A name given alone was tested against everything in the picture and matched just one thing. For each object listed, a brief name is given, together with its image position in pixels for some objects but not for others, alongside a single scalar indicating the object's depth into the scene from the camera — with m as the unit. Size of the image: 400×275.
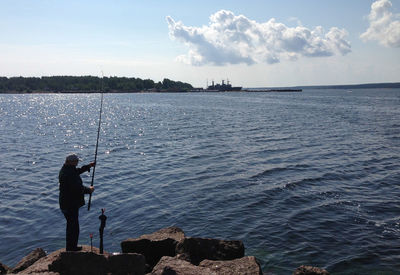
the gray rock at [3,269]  8.34
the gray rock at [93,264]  7.25
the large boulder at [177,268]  7.11
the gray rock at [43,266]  7.39
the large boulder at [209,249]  8.53
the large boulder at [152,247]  9.13
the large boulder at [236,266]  7.38
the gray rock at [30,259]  8.45
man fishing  8.34
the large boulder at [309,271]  7.38
